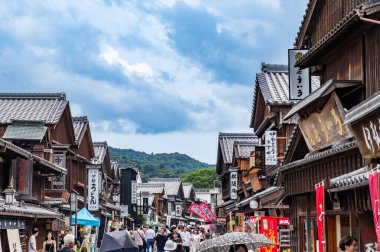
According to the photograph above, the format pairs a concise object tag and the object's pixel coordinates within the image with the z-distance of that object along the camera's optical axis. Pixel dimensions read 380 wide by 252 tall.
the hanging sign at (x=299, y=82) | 24.20
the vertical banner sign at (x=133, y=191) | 78.44
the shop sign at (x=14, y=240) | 27.67
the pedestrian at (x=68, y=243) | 15.09
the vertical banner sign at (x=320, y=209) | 15.37
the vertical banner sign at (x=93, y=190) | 49.59
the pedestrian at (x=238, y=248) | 13.33
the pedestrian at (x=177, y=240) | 28.38
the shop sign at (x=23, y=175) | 31.92
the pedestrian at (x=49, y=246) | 25.09
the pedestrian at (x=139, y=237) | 34.62
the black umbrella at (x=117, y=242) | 19.77
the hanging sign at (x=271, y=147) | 34.31
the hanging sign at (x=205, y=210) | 58.81
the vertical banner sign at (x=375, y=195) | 9.16
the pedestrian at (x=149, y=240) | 38.47
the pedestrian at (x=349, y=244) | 11.00
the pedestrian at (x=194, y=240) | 44.40
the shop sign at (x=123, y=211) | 71.94
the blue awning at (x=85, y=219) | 41.84
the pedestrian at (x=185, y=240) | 35.99
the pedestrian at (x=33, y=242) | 25.35
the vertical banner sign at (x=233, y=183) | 56.06
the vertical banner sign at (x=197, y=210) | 59.43
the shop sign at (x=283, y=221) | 25.52
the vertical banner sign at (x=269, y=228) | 26.59
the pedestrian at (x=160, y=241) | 29.12
